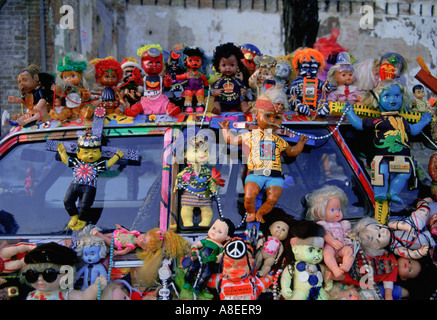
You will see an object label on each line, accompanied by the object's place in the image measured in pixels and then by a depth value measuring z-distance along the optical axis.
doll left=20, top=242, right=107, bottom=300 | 2.95
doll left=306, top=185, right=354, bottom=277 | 3.23
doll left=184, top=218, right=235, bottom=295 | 3.07
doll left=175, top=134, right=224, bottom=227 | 3.40
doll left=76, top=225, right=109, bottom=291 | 3.10
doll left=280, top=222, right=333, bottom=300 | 3.13
